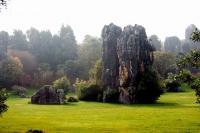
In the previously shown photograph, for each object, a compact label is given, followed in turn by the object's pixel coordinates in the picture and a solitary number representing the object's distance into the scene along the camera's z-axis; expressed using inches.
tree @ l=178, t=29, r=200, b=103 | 990.4
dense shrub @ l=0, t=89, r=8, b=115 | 1193.1
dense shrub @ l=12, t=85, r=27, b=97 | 3507.6
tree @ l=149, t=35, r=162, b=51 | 6279.5
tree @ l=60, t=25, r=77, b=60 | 5285.4
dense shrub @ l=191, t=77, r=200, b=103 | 971.9
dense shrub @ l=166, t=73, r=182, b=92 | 3872.8
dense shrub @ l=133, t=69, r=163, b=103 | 2721.5
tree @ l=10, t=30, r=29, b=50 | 5265.8
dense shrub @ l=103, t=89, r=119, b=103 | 2856.8
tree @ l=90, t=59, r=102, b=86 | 3206.9
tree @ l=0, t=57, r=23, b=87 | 4002.2
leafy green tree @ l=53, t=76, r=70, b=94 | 3450.8
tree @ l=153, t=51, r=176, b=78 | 4840.1
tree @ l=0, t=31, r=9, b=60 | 4726.9
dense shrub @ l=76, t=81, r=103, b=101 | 3014.3
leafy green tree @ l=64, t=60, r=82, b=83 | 4766.2
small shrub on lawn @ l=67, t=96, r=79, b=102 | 2787.9
